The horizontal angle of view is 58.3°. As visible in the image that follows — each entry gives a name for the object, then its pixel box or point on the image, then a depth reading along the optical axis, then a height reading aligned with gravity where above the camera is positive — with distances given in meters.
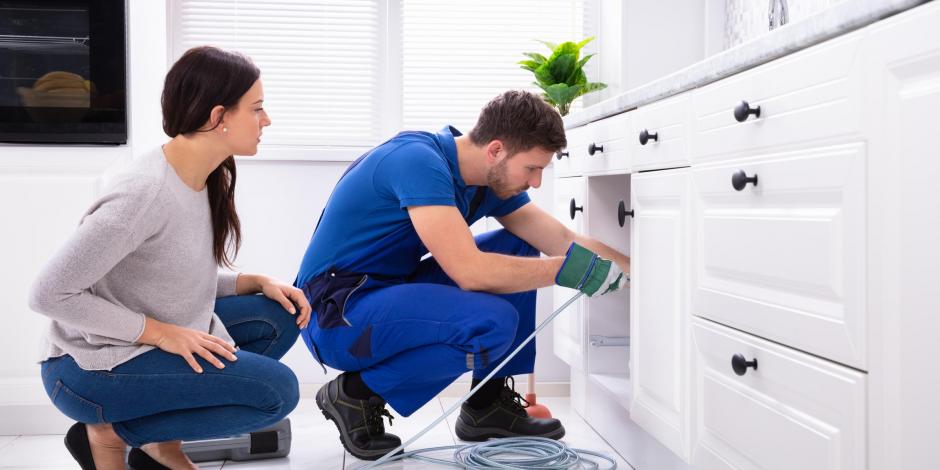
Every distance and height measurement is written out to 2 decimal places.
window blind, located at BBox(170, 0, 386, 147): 3.06 +0.62
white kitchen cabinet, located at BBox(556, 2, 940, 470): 0.96 -0.06
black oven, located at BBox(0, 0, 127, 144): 2.50 +0.46
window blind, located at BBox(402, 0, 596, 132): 3.15 +0.65
